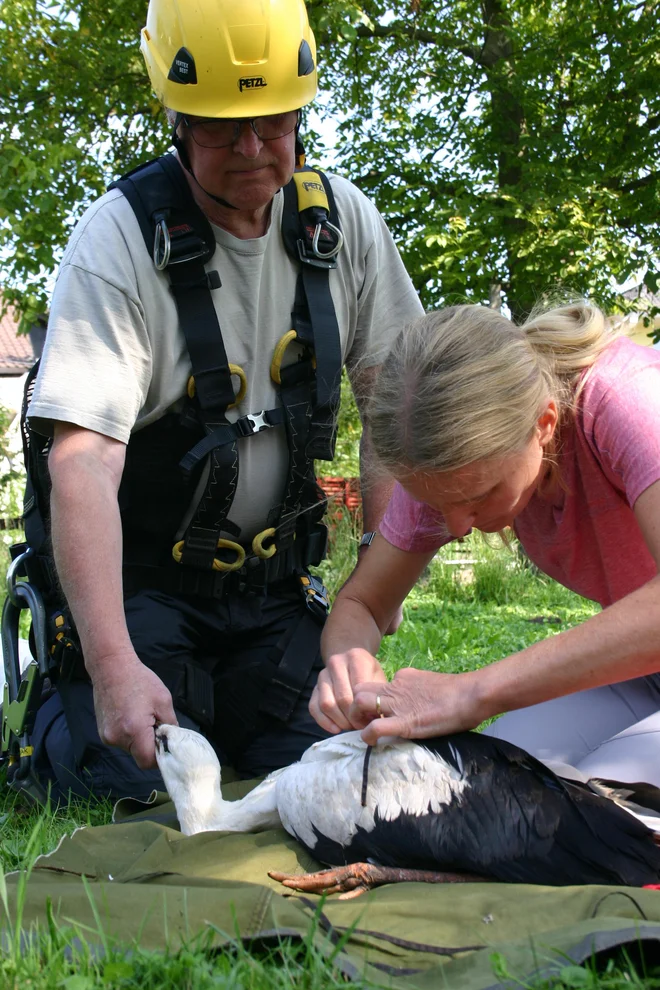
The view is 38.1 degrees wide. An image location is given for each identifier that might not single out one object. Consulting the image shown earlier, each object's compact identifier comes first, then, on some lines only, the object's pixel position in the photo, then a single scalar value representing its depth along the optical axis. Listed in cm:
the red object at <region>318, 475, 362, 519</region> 966
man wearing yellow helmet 318
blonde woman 245
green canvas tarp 192
